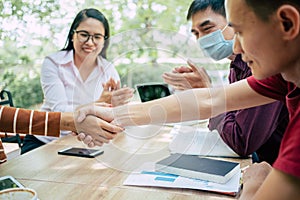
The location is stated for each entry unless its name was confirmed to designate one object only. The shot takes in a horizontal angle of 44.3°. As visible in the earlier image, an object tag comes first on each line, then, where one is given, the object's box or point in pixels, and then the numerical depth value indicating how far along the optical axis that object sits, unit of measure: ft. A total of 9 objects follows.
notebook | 3.22
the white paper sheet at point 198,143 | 4.15
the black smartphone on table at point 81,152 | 4.15
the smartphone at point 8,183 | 3.05
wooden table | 3.06
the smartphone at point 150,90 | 5.28
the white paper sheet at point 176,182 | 3.08
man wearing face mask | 3.82
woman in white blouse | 5.86
